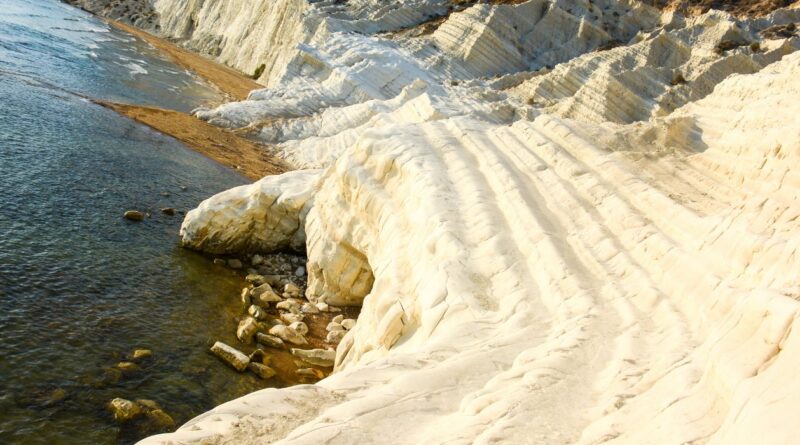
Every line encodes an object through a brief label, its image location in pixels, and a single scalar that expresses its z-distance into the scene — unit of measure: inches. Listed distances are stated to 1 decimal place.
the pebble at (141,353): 521.7
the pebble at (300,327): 641.1
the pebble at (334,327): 661.9
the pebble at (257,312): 649.6
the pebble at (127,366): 501.6
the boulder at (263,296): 684.7
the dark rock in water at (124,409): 446.0
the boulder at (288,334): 619.5
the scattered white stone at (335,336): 640.5
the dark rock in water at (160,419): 451.7
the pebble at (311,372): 569.6
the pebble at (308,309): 689.0
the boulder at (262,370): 550.0
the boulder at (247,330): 600.4
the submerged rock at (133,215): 791.7
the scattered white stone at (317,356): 590.8
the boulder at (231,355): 549.3
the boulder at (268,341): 605.6
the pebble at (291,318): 661.9
